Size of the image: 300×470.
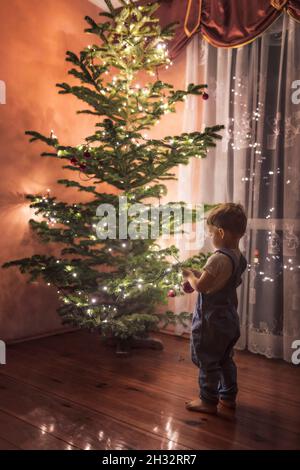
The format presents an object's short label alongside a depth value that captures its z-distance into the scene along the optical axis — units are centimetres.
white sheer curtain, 274
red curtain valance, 270
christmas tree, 253
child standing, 186
